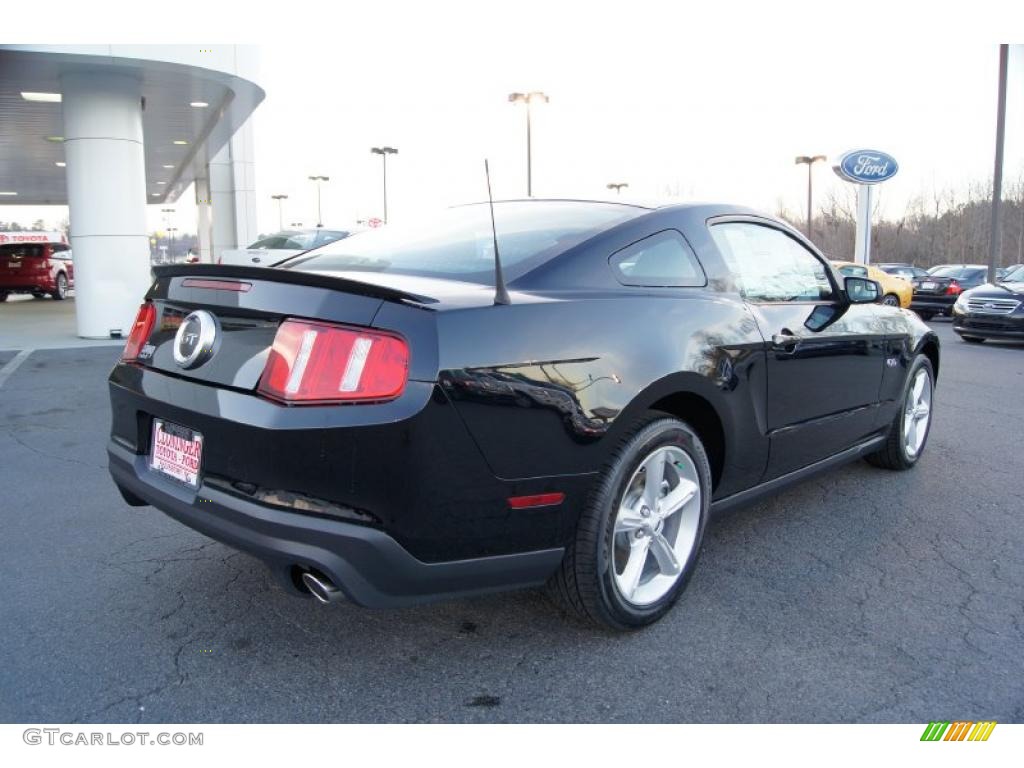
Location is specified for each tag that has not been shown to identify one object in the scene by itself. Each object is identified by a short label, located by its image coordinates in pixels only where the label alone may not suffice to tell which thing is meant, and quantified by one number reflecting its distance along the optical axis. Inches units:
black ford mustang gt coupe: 88.9
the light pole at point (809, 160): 1786.4
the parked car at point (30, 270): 914.1
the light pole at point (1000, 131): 762.8
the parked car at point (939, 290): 746.8
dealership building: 444.5
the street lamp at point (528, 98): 1000.2
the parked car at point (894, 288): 702.5
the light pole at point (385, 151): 1585.9
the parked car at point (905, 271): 844.1
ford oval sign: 877.2
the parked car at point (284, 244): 463.2
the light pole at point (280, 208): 2566.9
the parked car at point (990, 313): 485.1
